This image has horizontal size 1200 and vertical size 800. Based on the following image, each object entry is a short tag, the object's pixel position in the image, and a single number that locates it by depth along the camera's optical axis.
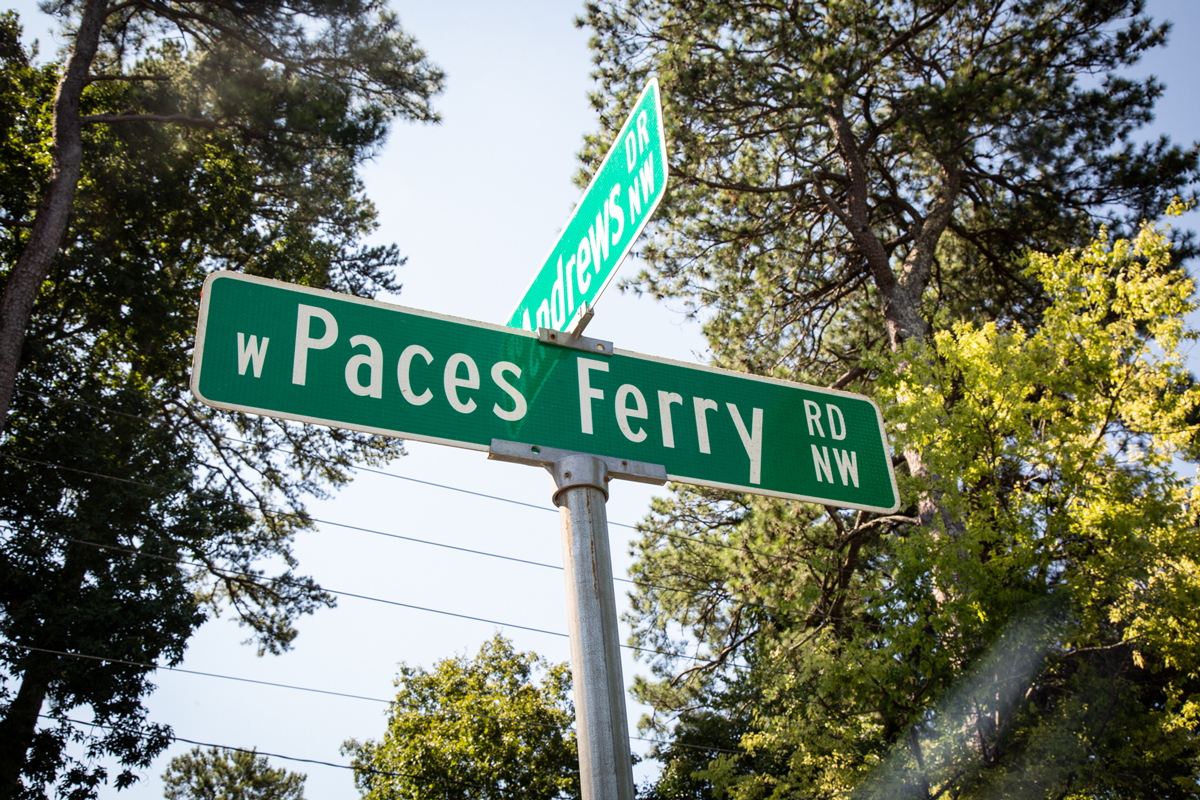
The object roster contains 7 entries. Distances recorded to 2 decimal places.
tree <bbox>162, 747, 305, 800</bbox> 45.81
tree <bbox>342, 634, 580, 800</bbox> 25.08
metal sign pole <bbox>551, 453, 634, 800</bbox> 1.67
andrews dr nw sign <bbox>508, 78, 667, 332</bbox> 2.09
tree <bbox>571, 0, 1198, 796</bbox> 7.90
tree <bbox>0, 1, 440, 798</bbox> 13.05
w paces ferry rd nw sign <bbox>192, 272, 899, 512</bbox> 2.07
